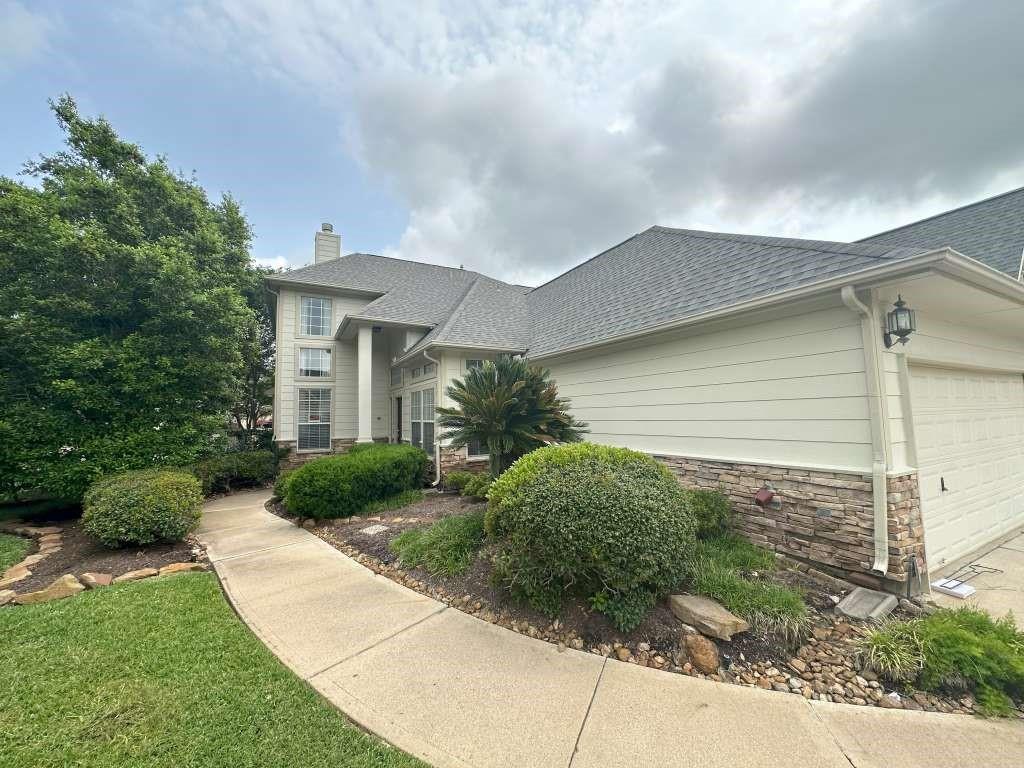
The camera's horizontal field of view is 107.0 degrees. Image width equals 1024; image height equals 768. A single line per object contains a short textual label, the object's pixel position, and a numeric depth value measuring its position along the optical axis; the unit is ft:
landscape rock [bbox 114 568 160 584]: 14.89
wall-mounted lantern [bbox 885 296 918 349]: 12.04
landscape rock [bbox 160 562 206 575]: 15.65
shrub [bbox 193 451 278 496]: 32.42
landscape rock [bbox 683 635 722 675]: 9.27
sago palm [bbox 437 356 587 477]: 19.44
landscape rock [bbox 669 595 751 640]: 9.93
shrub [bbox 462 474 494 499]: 22.55
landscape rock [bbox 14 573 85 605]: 13.05
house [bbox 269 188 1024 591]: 12.59
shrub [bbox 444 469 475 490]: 26.45
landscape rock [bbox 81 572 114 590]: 14.33
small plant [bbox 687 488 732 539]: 15.30
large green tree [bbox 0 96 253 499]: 22.45
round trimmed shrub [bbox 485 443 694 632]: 10.53
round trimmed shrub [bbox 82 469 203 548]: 17.47
